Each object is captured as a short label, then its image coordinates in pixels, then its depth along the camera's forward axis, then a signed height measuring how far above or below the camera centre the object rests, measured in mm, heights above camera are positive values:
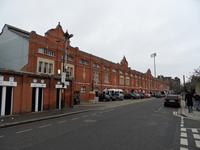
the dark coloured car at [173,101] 19487 -1879
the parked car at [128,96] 39187 -2444
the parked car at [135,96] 39225 -2456
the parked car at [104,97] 29790 -2059
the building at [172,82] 91613 +2998
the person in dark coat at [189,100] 13888 -1265
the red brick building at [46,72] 12845 +3120
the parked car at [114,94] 32133 -1637
